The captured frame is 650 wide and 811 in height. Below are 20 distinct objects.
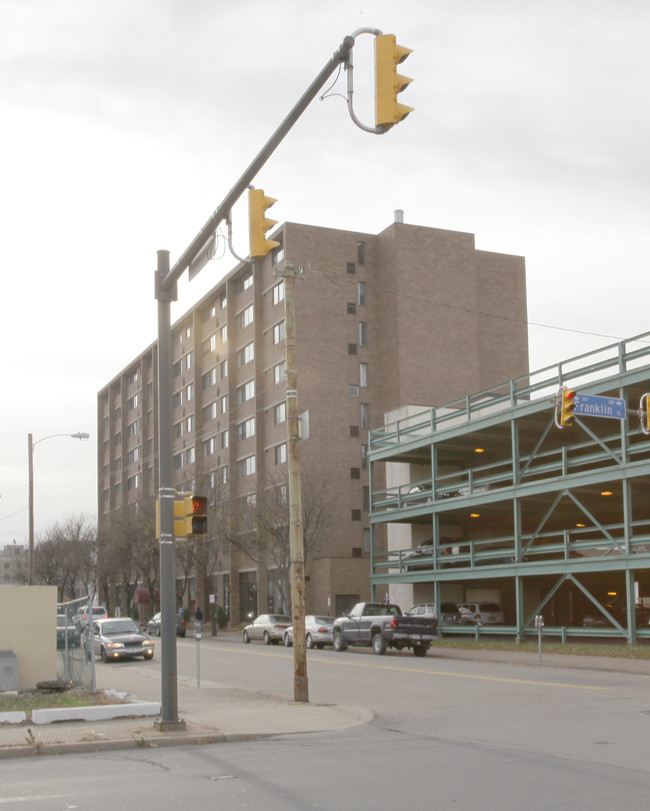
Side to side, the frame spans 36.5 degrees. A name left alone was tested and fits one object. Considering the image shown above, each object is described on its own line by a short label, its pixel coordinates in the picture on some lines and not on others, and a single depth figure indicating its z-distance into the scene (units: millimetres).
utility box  18641
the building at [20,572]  98312
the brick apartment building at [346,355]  62031
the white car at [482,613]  42688
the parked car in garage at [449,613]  43375
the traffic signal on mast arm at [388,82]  8039
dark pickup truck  33469
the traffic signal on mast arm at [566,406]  22188
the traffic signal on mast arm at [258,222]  10742
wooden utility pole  17859
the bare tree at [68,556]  88000
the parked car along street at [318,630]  41250
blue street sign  24312
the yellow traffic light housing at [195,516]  13367
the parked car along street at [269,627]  46344
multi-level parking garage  32812
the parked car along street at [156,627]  54825
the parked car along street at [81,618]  19953
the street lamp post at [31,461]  38281
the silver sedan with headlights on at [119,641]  32938
